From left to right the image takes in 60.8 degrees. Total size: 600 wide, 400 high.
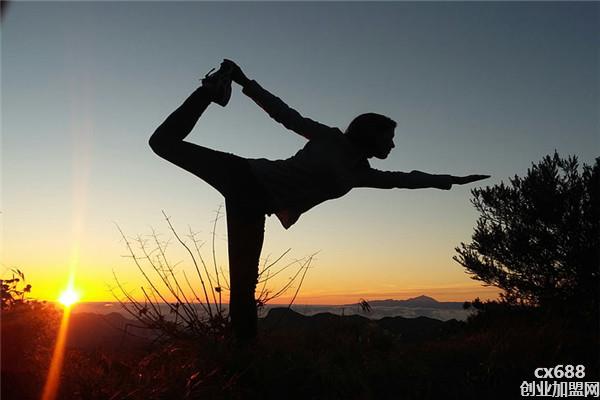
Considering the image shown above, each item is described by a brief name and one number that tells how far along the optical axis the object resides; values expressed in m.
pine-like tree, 12.86
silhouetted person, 3.91
